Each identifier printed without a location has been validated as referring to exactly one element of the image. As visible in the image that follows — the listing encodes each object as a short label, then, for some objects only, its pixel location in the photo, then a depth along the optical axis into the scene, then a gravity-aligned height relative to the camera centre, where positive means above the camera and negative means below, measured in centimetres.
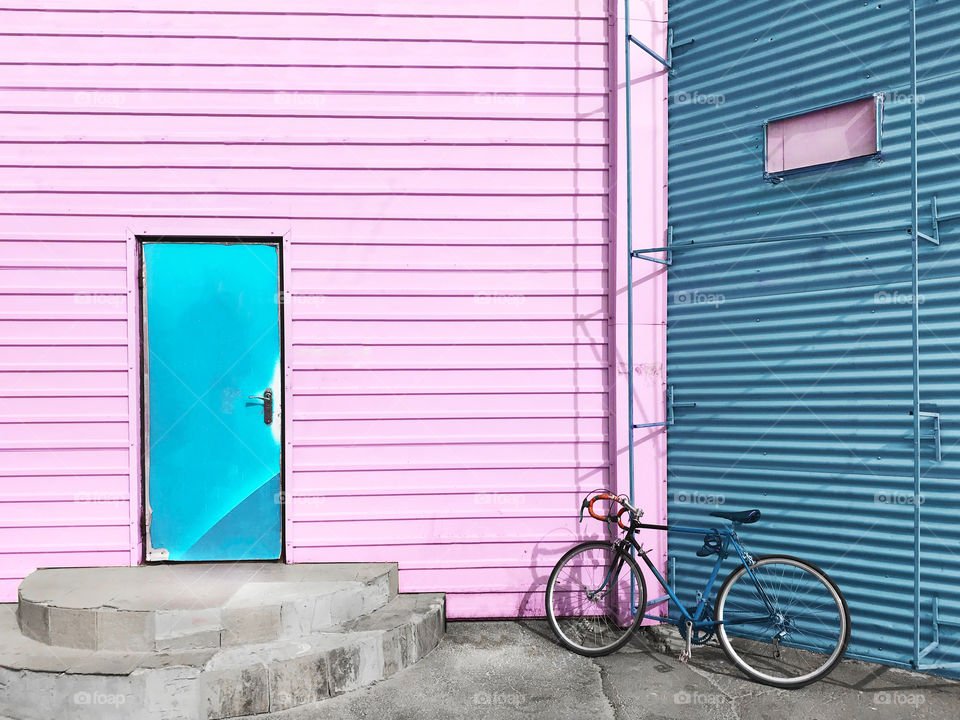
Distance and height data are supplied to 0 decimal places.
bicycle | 459 -178
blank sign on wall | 475 +157
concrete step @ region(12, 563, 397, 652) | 448 -164
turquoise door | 558 -27
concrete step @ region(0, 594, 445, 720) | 411 -192
